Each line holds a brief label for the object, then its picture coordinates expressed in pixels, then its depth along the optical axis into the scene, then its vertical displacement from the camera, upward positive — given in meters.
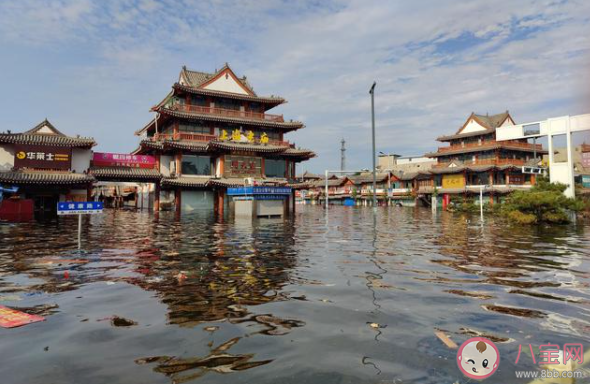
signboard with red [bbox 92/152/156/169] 30.15 +3.73
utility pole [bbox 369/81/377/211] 23.94 +6.68
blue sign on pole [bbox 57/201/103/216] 10.26 -0.10
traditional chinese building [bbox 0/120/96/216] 25.83 +2.90
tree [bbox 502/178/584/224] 20.47 -0.24
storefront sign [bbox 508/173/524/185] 51.44 +3.41
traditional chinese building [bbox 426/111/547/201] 51.09 +6.25
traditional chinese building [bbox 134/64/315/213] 31.67 +5.38
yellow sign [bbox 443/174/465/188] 54.67 +3.31
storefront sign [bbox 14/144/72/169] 26.25 +3.51
